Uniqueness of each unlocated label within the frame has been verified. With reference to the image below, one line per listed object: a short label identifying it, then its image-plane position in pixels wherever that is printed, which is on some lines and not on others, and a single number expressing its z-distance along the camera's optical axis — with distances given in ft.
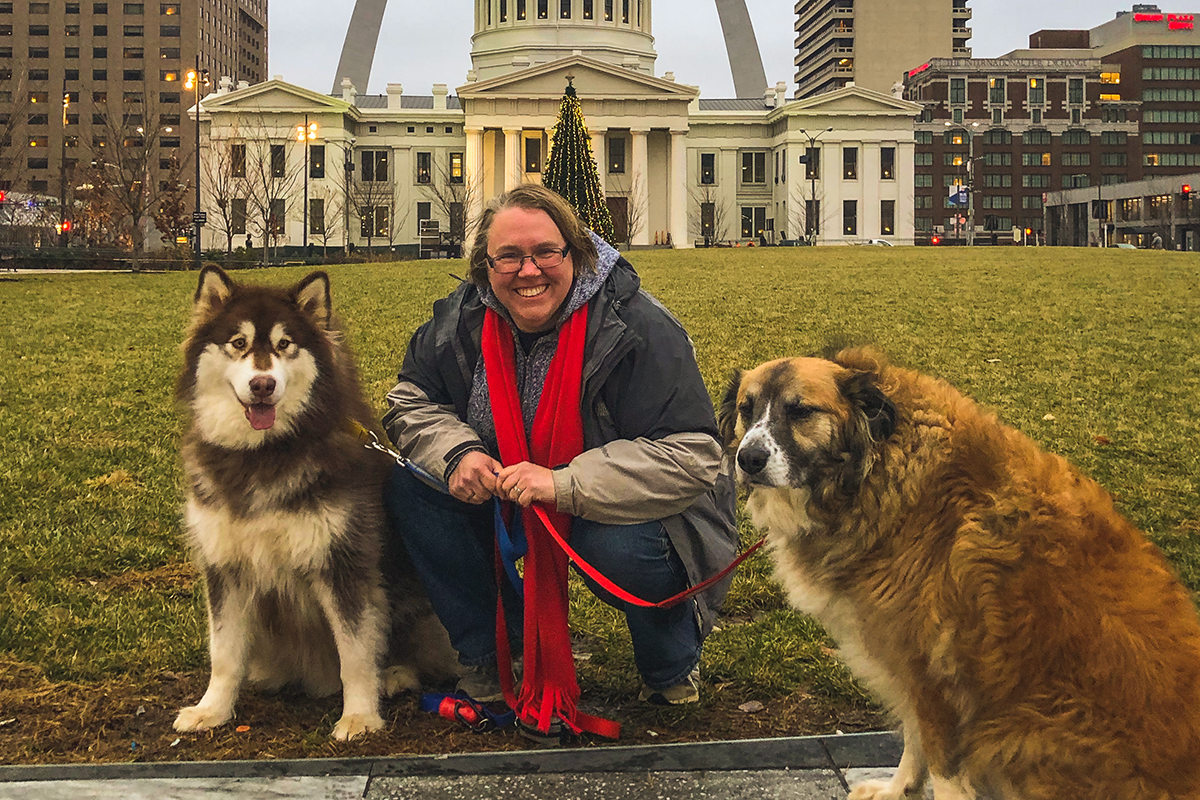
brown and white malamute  11.98
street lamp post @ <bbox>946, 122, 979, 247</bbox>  319.43
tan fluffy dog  8.32
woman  12.32
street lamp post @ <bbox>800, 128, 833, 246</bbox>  263.04
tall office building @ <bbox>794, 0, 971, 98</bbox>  508.53
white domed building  261.03
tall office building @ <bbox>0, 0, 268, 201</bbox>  479.82
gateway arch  329.72
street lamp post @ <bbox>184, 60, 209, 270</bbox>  130.00
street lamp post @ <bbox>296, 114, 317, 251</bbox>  164.03
